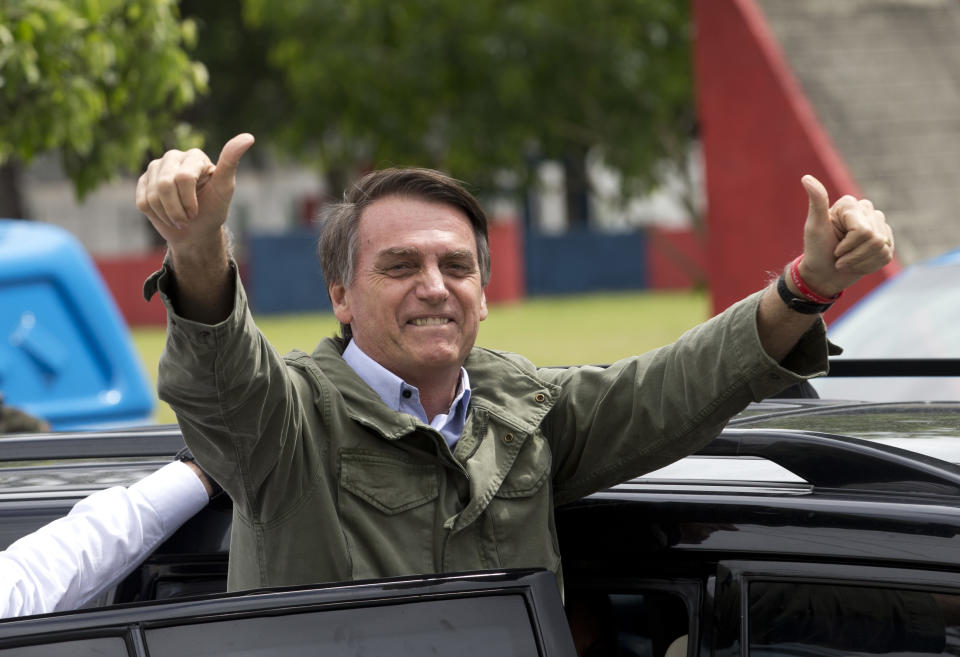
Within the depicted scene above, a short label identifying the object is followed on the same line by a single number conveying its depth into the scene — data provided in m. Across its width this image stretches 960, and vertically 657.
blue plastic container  14.20
